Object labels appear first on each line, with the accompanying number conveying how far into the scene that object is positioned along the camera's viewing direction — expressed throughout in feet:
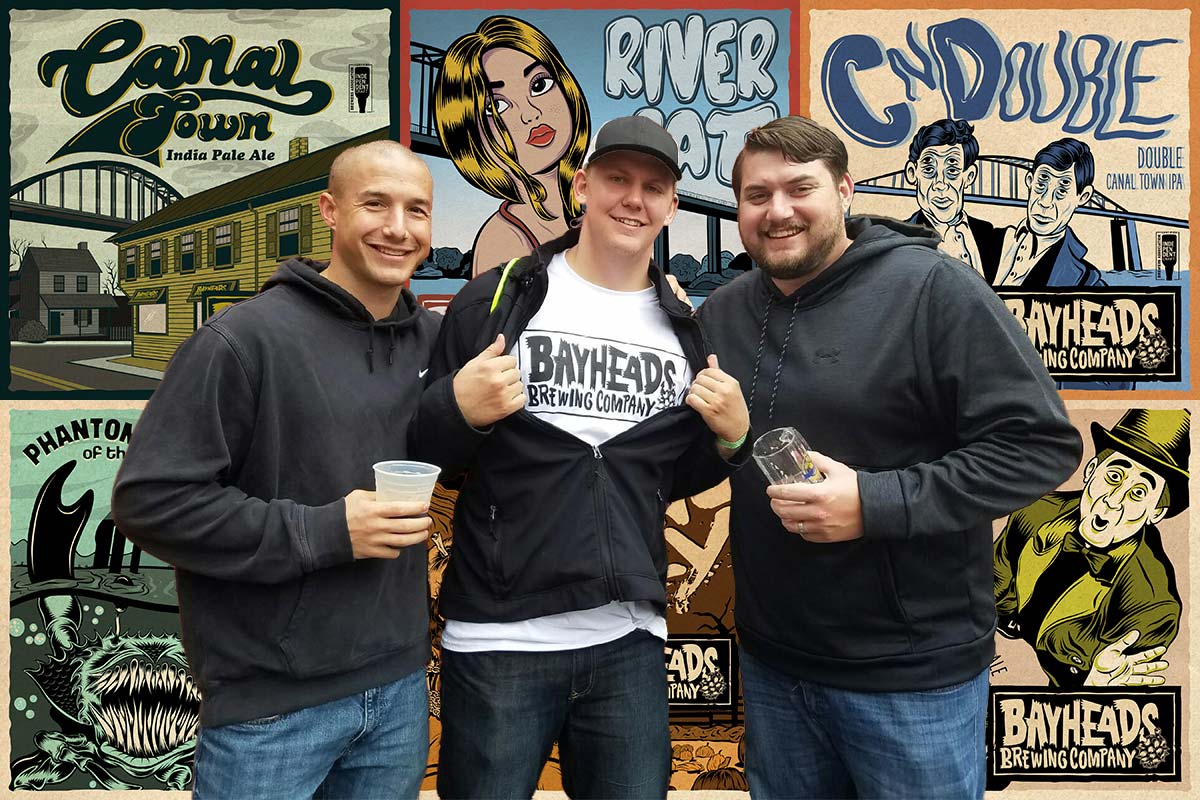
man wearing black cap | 7.04
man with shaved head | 6.07
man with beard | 6.66
